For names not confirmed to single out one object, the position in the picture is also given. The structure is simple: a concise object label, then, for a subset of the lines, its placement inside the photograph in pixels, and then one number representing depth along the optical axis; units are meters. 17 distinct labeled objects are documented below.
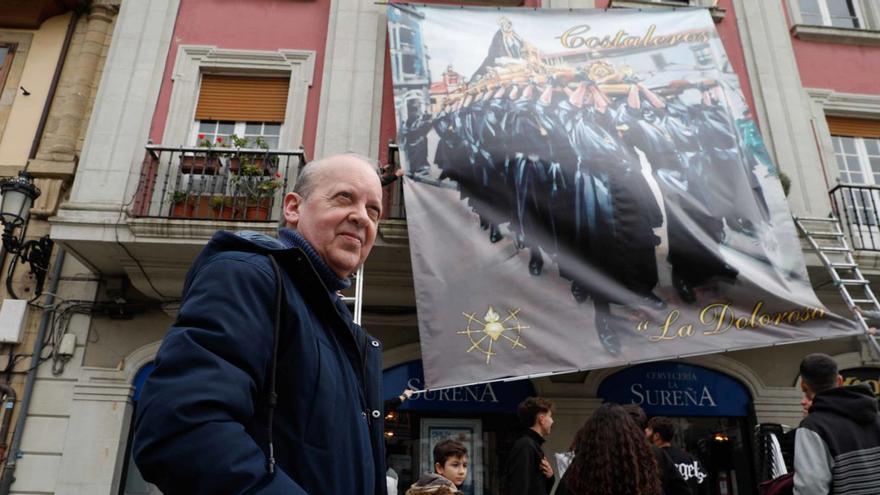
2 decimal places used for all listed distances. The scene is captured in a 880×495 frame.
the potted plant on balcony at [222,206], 6.98
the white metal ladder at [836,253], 6.40
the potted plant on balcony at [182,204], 7.00
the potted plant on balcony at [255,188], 7.04
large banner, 5.53
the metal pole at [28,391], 6.43
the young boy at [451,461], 4.40
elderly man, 0.98
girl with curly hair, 2.72
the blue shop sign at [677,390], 7.42
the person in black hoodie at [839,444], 2.95
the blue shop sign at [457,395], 7.14
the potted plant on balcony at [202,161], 7.26
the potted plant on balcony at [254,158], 7.23
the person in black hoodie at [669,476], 3.62
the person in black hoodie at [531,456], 4.06
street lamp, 6.65
